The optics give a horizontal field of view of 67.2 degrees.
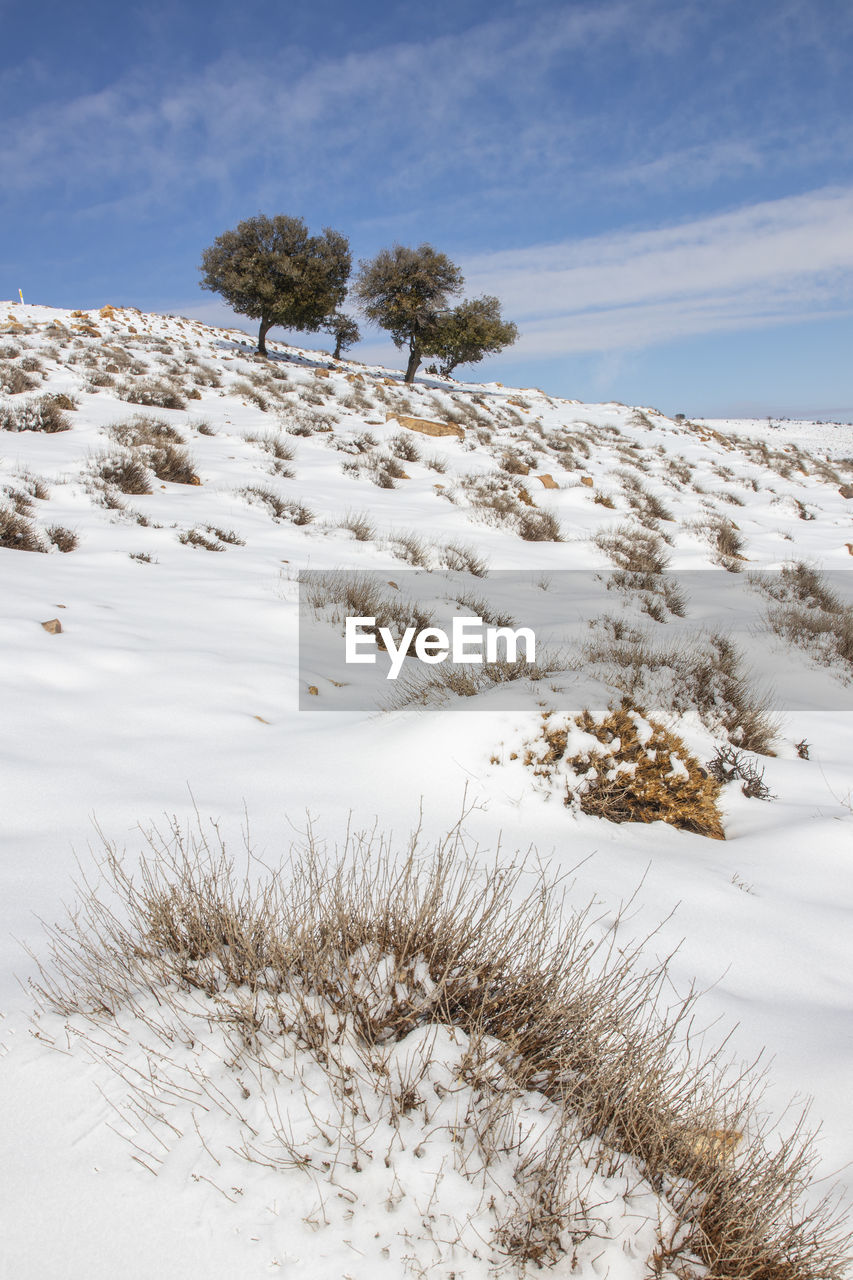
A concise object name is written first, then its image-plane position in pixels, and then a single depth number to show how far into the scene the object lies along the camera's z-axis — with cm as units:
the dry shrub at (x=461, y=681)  436
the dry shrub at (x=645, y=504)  1294
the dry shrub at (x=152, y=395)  1329
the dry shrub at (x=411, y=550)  807
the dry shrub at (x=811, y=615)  686
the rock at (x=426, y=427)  1627
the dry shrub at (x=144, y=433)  1000
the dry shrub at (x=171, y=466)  930
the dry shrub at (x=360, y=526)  856
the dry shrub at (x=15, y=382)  1167
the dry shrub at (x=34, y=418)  1012
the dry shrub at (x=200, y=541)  717
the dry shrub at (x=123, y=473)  828
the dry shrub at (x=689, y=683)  444
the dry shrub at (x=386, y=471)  1181
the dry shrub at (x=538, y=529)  1028
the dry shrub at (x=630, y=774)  323
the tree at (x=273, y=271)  2589
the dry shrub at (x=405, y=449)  1408
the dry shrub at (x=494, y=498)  1062
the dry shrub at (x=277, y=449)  1131
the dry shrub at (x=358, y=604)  610
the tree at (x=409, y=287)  2842
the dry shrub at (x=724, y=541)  1045
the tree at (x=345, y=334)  3461
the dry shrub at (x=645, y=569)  794
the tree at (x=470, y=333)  2969
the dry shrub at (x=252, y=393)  1568
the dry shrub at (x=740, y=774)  375
